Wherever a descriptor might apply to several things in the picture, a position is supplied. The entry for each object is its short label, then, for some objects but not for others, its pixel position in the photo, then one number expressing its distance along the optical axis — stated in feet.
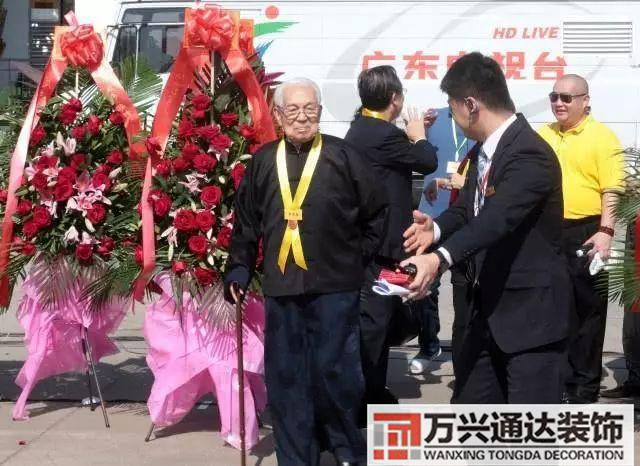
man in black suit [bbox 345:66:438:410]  19.66
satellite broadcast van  53.93
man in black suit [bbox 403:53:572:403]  13.71
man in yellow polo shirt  20.99
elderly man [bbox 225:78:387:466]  16.37
